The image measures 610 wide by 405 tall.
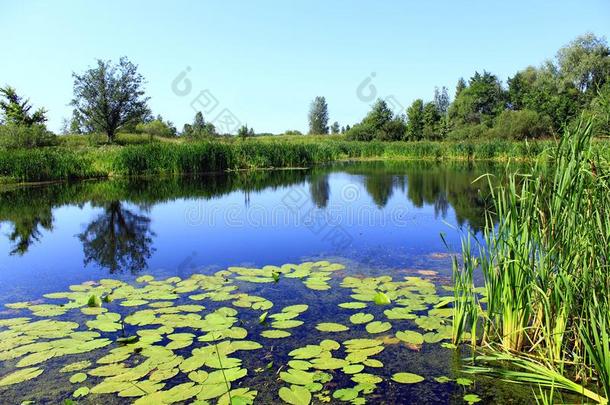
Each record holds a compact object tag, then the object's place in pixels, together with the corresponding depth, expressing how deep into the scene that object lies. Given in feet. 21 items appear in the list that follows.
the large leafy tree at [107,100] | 121.80
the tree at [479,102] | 159.61
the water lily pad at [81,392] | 9.53
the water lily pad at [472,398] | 9.34
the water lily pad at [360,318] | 13.15
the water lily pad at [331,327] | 12.67
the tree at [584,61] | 149.48
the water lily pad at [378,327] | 12.55
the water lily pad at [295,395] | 8.99
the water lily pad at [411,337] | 11.92
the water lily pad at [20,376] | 10.10
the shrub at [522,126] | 119.44
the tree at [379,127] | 159.94
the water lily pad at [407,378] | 10.01
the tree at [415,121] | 161.07
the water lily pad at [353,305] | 14.43
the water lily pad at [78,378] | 10.13
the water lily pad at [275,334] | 12.30
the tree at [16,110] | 101.60
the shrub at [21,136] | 77.97
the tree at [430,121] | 159.33
